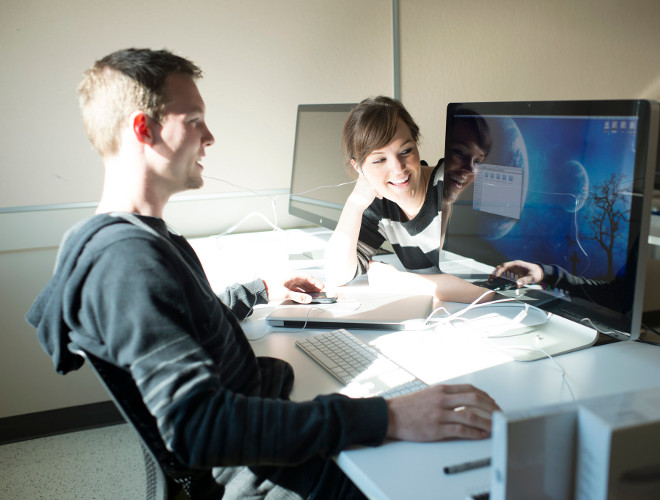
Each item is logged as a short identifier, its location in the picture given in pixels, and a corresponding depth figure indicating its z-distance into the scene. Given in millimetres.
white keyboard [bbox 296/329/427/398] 1038
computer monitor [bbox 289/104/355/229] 1948
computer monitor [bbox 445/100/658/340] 947
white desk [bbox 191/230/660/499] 804
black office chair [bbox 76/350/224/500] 879
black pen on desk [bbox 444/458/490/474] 809
